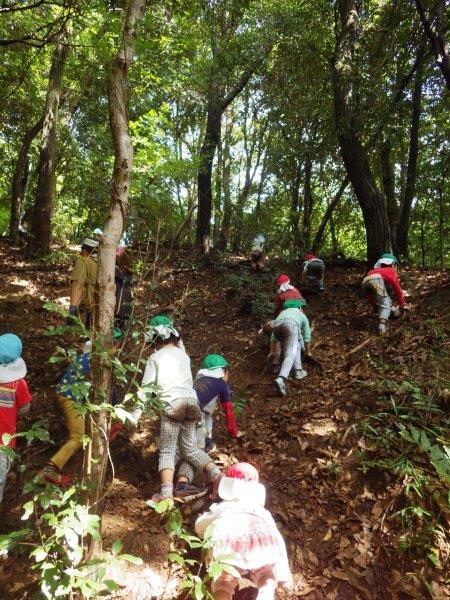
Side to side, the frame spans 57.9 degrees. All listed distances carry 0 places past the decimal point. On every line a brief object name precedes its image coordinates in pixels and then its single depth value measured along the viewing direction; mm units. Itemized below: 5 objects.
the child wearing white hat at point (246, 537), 2941
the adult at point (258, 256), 11141
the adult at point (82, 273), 5512
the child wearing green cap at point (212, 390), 4898
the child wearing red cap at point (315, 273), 9273
